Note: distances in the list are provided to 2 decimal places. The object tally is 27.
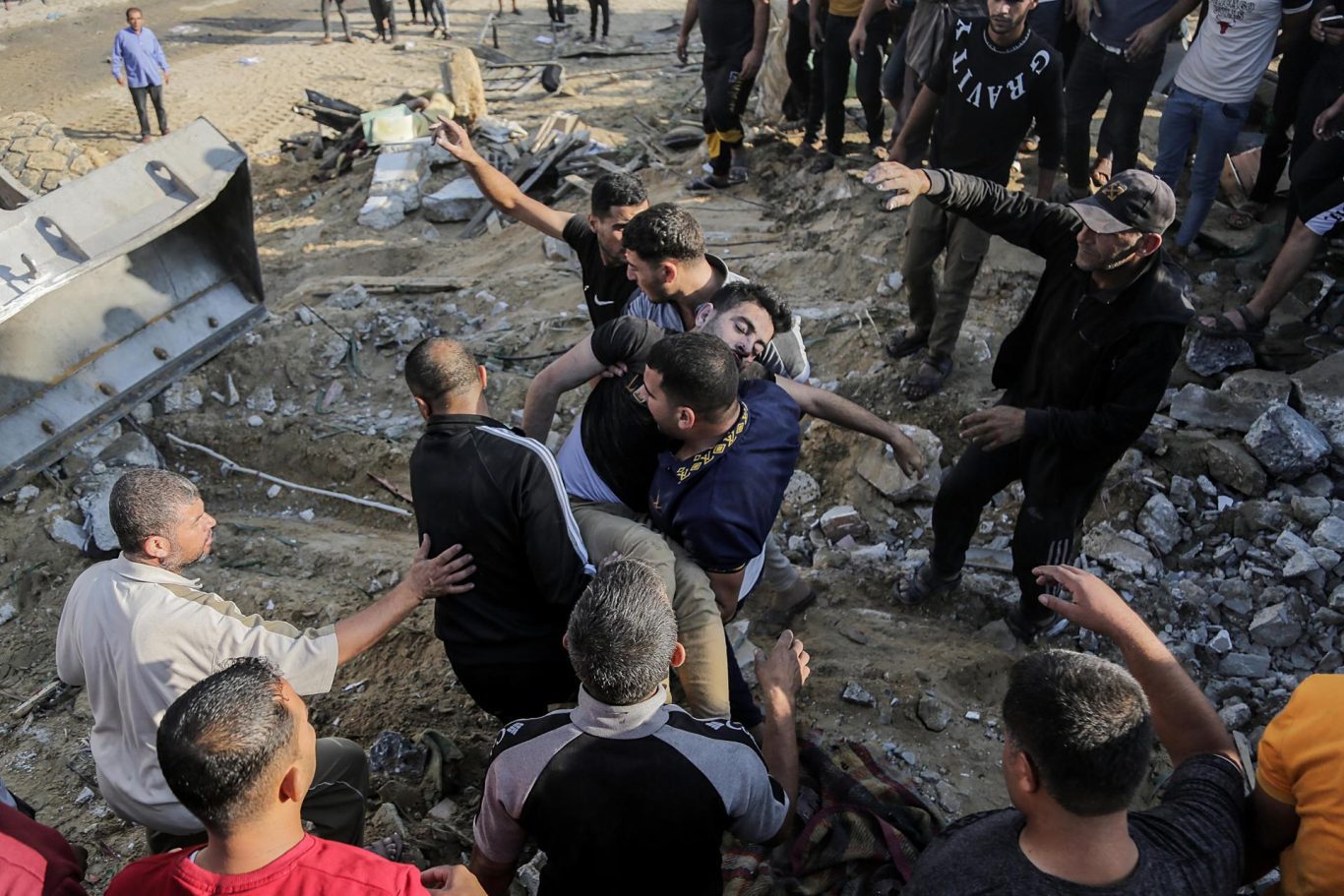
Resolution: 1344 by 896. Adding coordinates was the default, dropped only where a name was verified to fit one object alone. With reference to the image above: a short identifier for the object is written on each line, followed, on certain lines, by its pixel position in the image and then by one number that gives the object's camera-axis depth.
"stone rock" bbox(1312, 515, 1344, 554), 4.31
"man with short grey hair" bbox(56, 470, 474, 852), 2.58
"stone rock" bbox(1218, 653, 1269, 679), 4.03
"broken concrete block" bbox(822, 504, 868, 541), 5.19
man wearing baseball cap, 3.38
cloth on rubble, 2.87
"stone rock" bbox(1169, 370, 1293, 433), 4.88
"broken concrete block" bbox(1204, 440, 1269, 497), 4.67
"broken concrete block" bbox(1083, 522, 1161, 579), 4.56
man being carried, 2.96
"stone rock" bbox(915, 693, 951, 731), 3.79
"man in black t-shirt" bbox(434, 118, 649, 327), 4.12
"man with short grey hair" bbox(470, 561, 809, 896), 2.18
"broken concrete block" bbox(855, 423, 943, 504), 5.20
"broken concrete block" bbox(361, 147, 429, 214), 9.95
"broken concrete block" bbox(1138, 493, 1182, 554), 4.64
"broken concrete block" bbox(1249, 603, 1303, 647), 4.12
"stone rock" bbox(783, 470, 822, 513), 5.46
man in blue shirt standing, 12.48
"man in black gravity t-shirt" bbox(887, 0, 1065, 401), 4.95
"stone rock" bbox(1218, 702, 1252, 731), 3.79
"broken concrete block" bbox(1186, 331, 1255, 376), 5.20
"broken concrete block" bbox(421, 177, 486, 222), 9.76
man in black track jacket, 2.97
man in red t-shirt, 1.93
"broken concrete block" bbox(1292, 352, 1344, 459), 4.70
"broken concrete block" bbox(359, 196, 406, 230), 9.74
